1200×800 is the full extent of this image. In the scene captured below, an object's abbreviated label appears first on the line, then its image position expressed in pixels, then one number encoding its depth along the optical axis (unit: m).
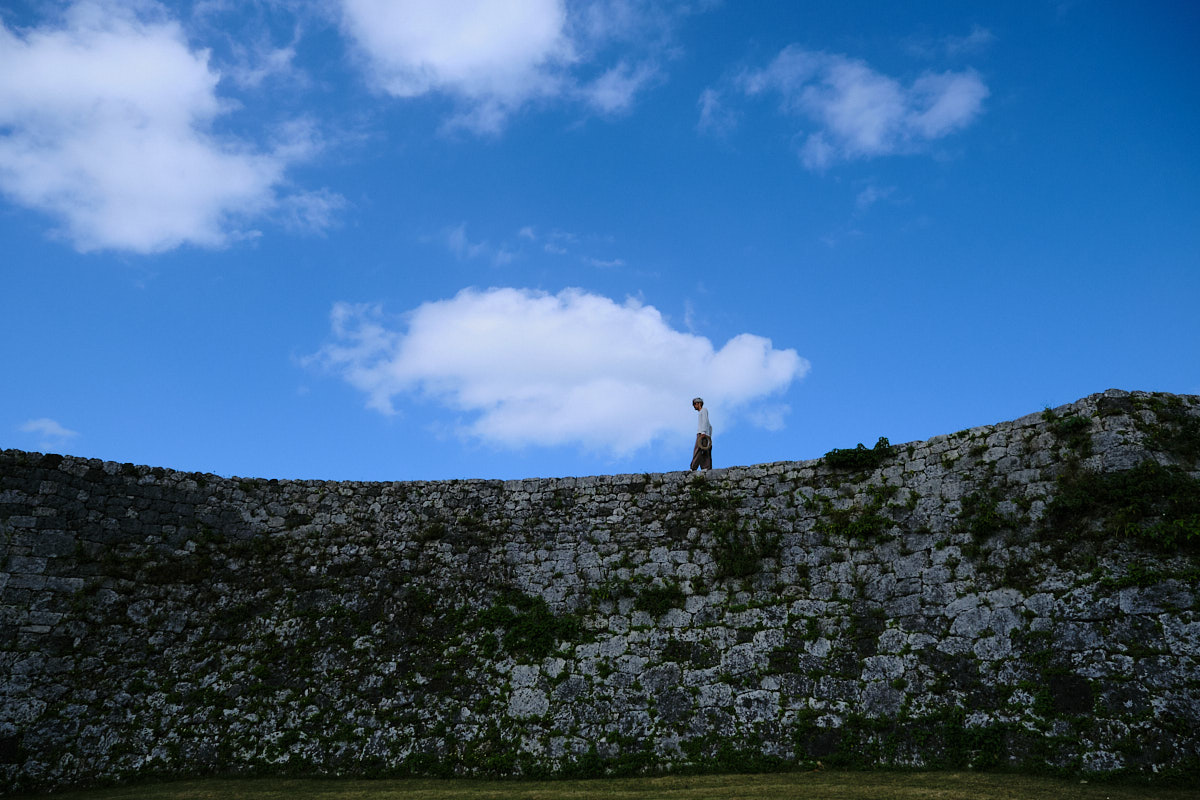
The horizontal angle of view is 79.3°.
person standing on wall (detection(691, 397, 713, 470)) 14.30
